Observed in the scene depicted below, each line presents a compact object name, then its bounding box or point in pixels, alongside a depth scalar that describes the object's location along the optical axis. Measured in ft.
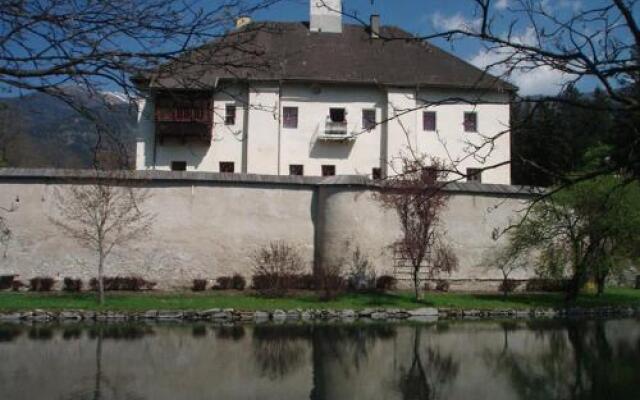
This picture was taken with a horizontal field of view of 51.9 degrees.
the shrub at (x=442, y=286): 73.36
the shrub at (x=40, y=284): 66.33
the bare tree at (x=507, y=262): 75.72
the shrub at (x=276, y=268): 66.28
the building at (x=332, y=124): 98.07
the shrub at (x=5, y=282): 66.54
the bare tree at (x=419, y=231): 65.67
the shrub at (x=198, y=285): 69.67
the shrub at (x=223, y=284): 70.13
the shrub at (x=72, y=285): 67.26
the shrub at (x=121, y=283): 67.46
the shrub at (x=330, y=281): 63.41
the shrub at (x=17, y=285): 66.44
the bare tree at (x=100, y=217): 65.21
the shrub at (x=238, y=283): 70.28
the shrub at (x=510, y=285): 75.51
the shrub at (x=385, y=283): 71.46
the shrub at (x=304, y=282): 68.80
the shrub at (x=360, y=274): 71.77
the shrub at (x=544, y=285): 76.64
